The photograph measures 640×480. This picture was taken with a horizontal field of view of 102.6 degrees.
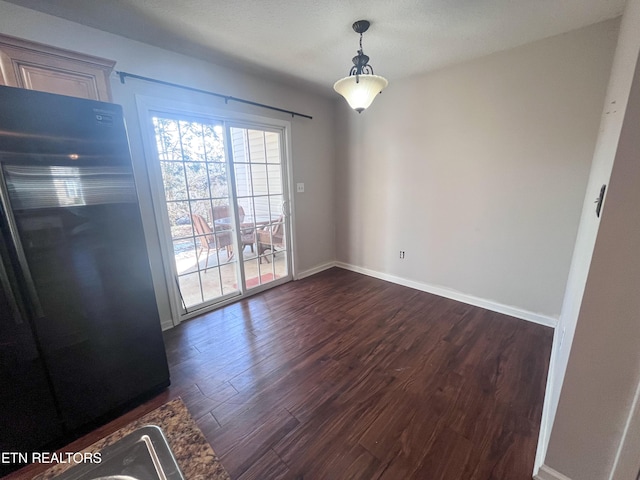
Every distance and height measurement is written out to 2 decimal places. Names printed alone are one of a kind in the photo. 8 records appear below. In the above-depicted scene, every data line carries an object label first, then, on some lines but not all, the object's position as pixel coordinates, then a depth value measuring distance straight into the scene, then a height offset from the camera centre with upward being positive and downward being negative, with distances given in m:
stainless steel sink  0.52 -0.57
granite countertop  0.52 -0.57
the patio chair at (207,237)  2.71 -0.55
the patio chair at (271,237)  3.32 -0.66
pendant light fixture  1.78 +0.69
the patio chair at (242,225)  2.84 -0.45
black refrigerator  1.18 -0.39
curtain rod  2.06 +0.90
